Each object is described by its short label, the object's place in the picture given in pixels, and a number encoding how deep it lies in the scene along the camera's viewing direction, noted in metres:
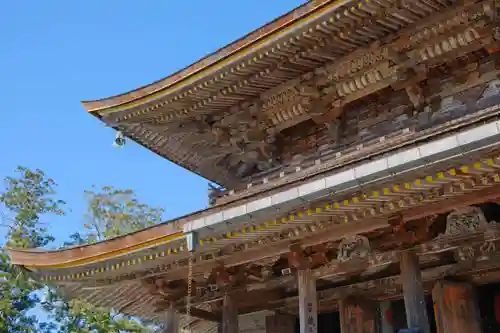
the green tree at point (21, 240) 23.30
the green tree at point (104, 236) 24.11
